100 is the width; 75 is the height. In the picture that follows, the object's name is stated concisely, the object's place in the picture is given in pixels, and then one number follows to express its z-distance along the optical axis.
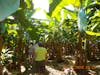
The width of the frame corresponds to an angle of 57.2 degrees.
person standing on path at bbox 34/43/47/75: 2.21
